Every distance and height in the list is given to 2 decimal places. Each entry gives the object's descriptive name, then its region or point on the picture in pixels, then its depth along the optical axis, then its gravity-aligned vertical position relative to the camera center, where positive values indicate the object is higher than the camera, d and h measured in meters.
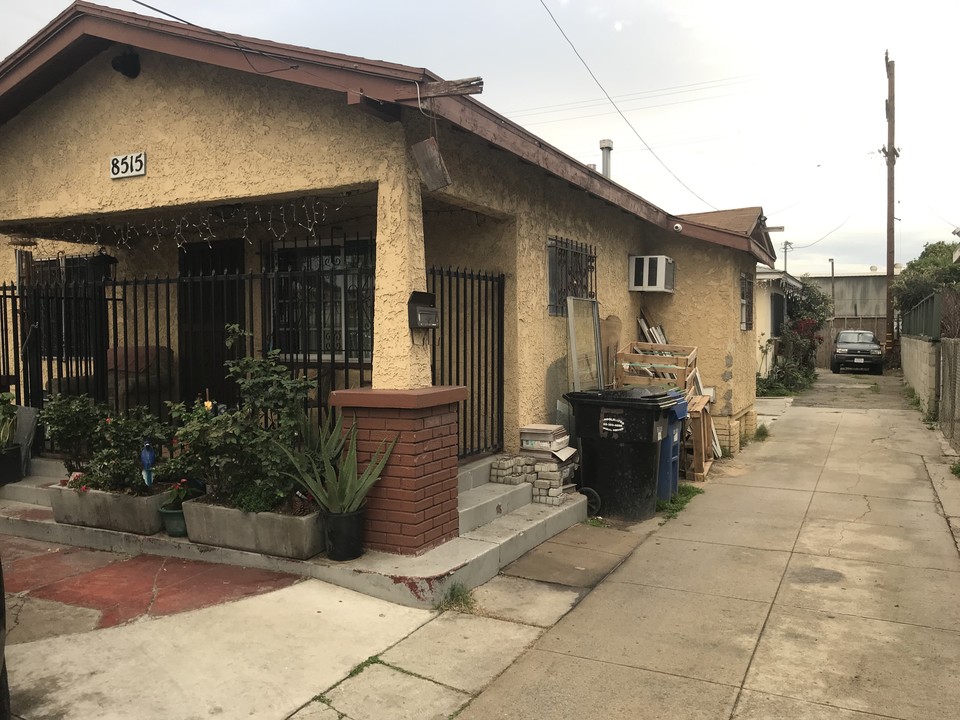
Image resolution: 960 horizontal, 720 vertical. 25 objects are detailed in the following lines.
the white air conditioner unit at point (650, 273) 9.80 +0.93
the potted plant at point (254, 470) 5.05 -0.88
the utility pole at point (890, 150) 26.70 +7.06
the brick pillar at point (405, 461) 4.96 -0.81
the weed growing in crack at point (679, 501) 7.28 -1.66
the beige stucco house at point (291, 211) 5.23 +1.27
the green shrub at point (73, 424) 6.20 -0.65
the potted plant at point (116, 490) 5.58 -1.12
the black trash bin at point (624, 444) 6.77 -0.95
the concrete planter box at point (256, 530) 5.00 -1.30
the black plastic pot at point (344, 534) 4.89 -1.27
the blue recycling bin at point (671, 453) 7.28 -1.14
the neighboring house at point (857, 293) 38.06 +2.44
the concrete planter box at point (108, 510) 5.55 -1.26
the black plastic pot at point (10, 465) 6.82 -1.09
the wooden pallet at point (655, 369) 8.70 -0.33
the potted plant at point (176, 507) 5.52 -1.22
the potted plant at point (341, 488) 4.89 -0.95
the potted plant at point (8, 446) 6.84 -0.91
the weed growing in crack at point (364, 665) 3.75 -1.67
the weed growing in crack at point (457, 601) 4.65 -1.64
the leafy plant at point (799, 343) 19.56 -0.08
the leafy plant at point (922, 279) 23.03 +1.93
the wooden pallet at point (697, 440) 8.77 -1.20
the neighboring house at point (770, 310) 19.22 +0.87
